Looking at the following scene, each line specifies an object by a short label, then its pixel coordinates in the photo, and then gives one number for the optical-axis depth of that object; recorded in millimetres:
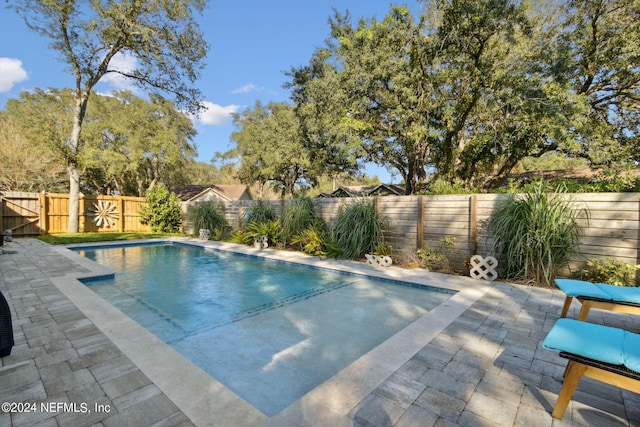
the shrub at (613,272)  4332
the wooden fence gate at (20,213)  11148
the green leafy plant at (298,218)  8758
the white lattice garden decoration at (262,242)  9594
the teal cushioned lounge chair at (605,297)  2723
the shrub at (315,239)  8143
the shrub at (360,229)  7180
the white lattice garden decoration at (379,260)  6645
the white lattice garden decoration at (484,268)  5309
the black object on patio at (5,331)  2363
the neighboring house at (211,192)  28953
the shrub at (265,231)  9594
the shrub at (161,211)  13836
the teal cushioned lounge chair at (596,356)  1621
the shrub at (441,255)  6082
